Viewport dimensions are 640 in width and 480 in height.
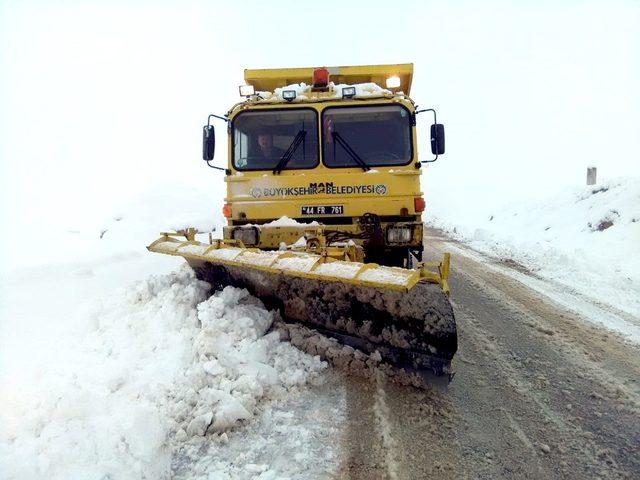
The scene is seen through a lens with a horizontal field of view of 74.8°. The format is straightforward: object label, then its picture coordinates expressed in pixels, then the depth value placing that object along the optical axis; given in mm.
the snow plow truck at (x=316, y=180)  4180
